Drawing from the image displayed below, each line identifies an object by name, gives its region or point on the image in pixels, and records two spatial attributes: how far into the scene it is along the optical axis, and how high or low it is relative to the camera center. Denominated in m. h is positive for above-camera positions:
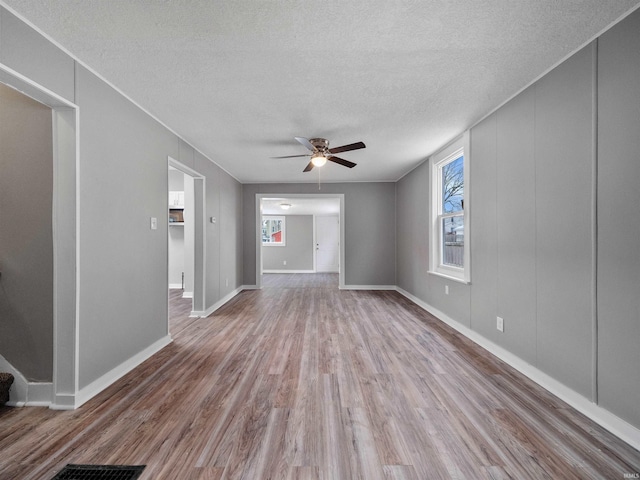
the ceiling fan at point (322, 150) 3.31 +1.05
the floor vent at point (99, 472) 1.38 -1.13
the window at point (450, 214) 3.55 +0.35
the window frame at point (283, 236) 10.46 +0.10
